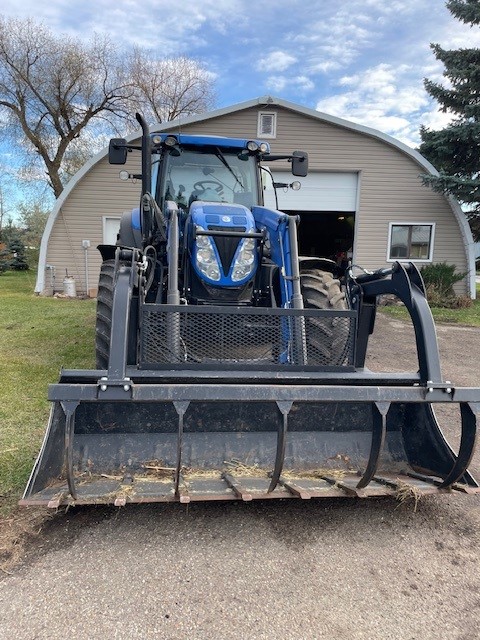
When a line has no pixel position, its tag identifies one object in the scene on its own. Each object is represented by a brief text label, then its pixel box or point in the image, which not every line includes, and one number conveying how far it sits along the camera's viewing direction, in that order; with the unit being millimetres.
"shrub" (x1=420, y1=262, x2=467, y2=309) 12828
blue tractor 2564
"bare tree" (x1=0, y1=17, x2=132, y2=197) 22172
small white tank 13531
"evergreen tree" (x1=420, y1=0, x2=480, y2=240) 13656
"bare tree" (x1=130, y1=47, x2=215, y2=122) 27016
